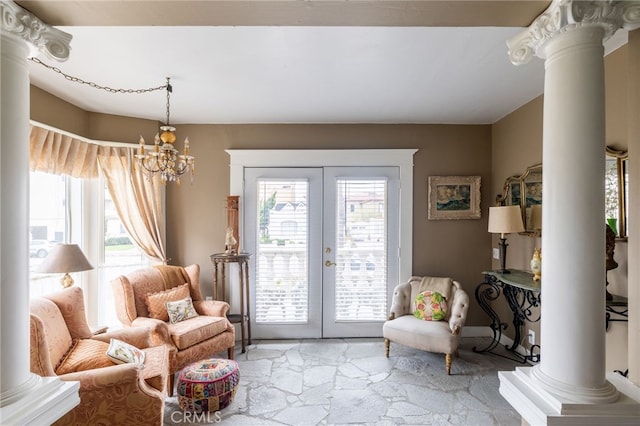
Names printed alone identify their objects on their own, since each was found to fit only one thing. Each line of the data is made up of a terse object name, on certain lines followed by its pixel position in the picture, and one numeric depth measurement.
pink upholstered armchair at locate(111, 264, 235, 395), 2.63
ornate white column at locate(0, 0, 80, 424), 1.18
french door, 3.71
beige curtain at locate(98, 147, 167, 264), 3.42
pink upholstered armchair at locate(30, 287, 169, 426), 1.74
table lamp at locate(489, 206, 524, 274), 2.94
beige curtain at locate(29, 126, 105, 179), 2.68
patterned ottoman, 2.22
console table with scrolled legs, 2.74
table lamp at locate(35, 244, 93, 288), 2.47
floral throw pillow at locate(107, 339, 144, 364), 1.99
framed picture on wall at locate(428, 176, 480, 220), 3.74
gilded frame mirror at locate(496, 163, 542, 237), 2.97
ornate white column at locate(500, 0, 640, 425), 1.17
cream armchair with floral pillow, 2.93
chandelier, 2.48
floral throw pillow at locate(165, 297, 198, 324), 2.94
